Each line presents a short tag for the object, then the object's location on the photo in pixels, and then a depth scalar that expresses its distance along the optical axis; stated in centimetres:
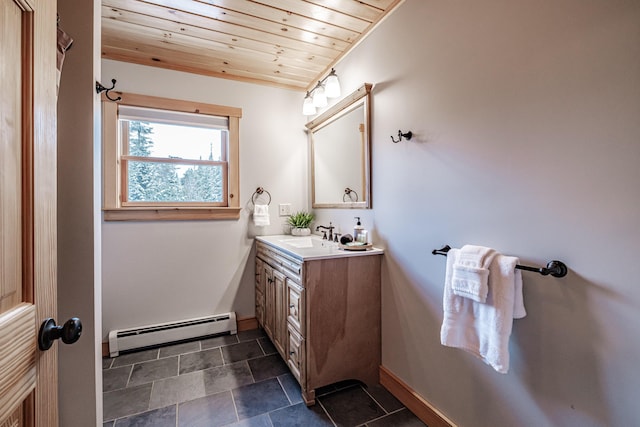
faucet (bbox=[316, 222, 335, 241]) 243
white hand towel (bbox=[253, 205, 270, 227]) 271
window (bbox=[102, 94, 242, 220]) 234
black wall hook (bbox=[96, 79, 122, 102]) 122
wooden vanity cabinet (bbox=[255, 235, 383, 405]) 171
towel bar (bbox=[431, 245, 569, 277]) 99
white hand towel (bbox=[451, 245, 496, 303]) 112
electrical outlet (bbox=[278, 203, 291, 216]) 288
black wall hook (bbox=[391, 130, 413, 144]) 165
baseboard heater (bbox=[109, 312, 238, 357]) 229
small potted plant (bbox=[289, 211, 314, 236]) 277
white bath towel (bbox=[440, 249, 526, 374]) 107
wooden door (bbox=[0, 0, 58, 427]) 53
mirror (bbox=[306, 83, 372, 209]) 204
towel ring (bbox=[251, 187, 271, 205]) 279
